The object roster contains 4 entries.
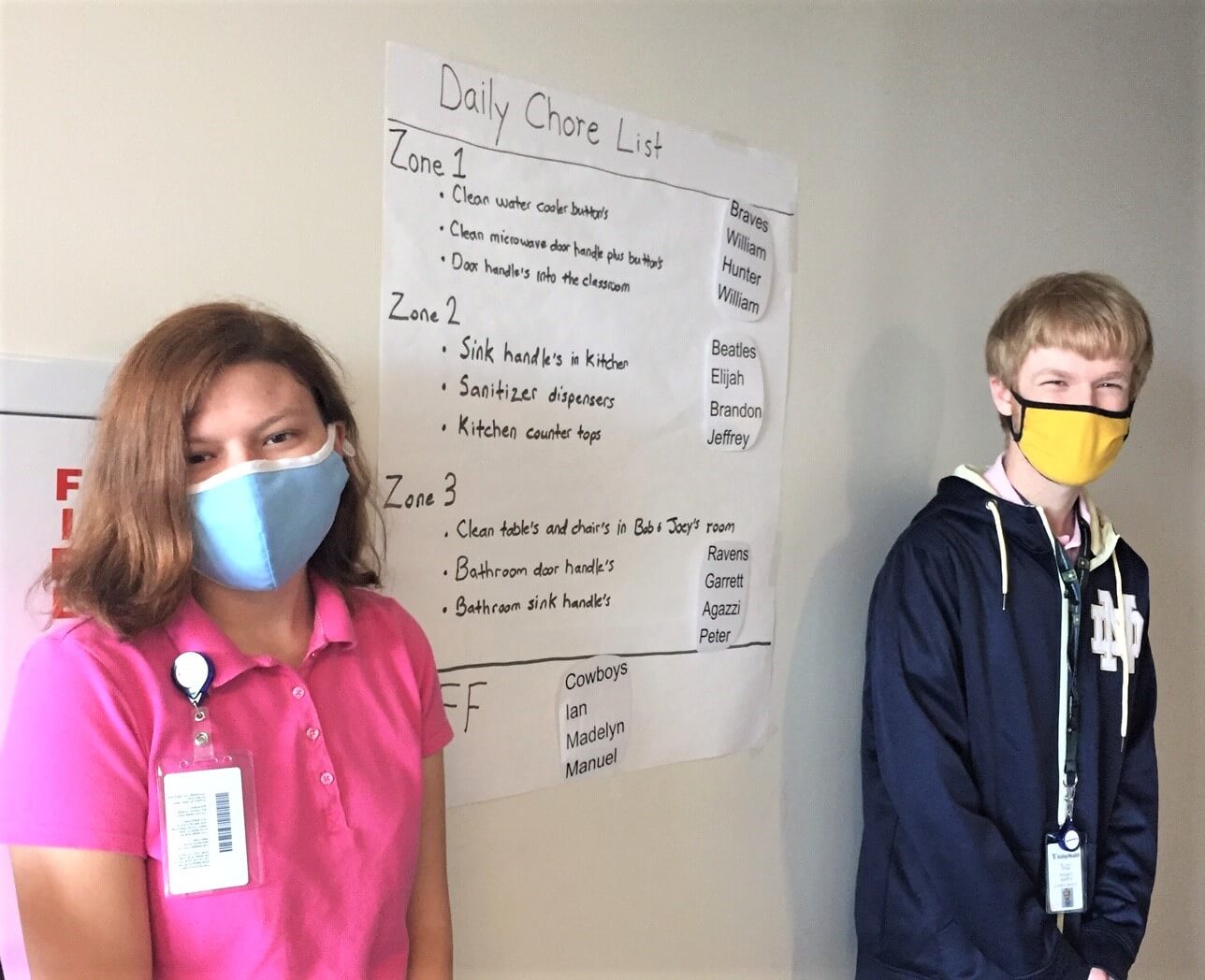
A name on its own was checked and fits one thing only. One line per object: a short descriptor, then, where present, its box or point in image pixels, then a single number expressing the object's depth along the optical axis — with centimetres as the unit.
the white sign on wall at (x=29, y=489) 103
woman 88
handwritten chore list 132
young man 149
